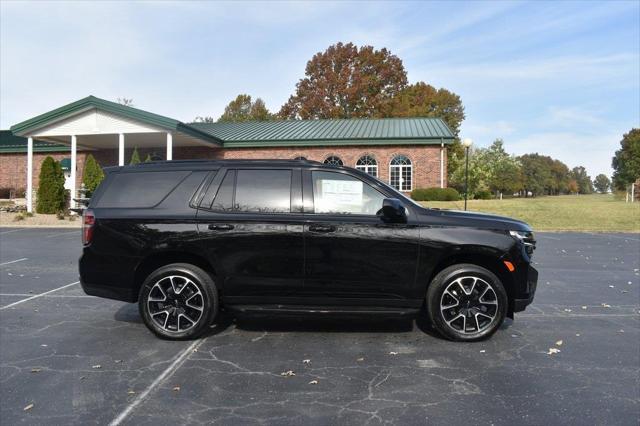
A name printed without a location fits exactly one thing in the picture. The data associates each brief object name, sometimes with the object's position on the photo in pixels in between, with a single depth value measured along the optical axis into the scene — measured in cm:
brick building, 2448
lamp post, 2327
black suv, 484
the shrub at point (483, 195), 4488
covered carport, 2384
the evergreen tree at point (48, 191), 2302
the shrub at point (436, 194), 2650
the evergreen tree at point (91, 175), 2313
